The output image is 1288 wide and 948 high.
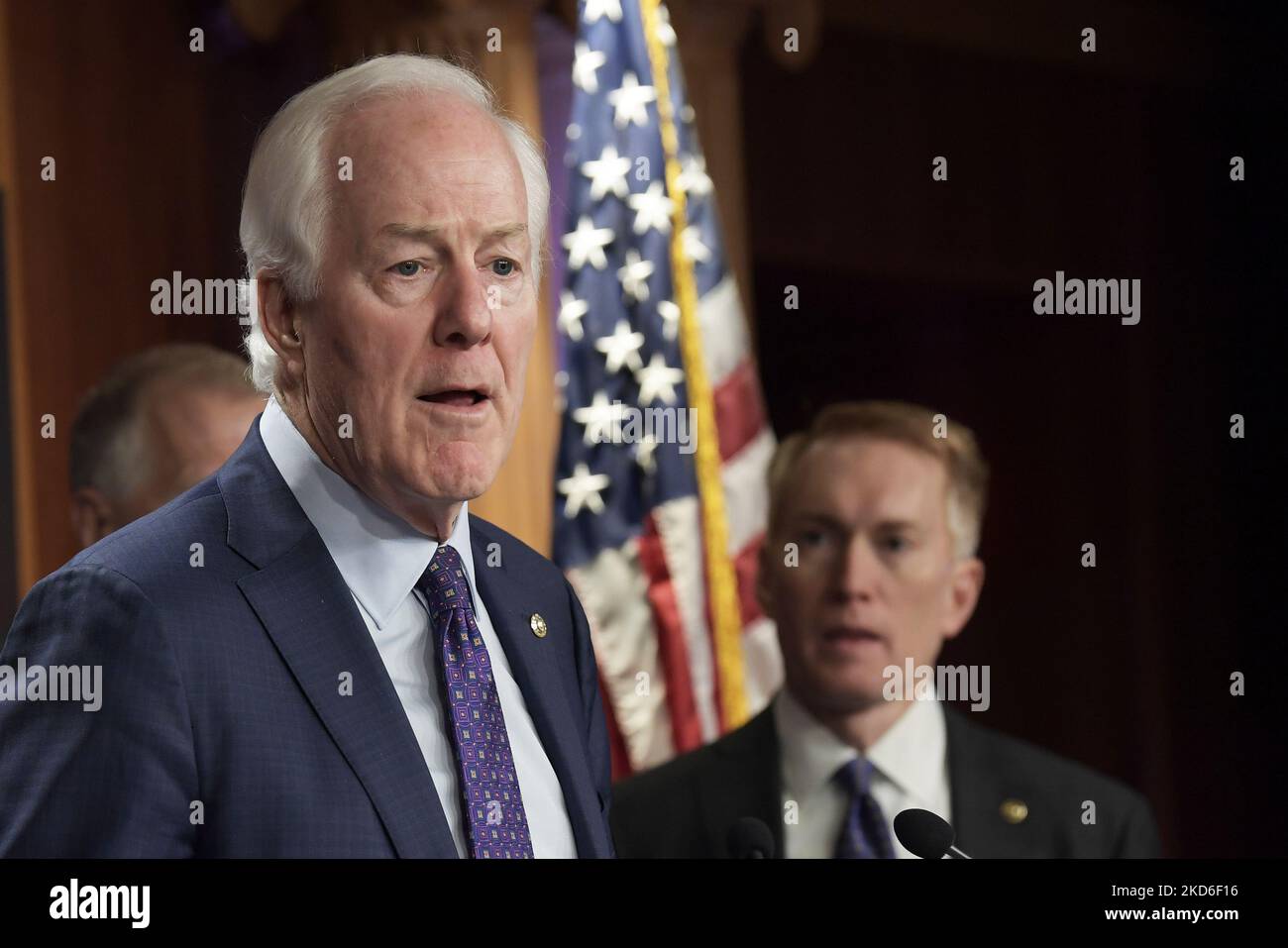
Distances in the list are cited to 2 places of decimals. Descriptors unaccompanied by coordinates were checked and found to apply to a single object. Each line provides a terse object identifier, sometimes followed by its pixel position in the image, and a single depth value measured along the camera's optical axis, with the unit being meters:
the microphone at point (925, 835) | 2.01
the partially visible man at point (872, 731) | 3.22
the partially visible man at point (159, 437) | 2.82
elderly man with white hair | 1.66
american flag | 3.64
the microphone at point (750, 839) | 2.14
